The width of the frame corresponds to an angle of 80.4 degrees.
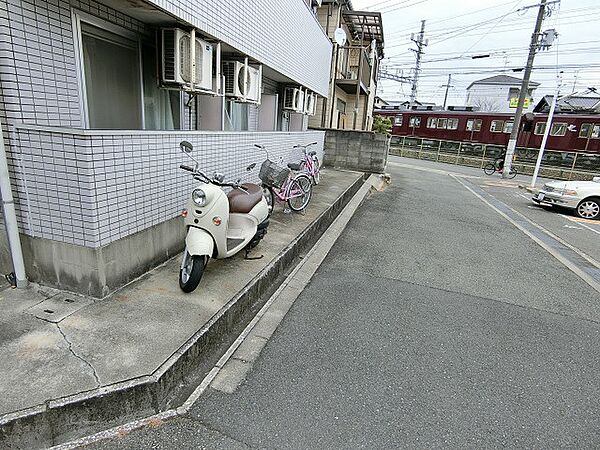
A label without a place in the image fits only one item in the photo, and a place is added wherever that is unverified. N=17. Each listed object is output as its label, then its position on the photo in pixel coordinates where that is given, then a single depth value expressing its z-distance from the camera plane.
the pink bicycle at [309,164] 8.03
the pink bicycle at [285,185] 5.92
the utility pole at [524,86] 18.31
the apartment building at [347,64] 14.57
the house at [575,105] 26.55
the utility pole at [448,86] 42.00
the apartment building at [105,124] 2.80
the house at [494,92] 52.41
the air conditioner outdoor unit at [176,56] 4.04
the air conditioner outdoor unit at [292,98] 9.73
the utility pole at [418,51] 35.25
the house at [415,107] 37.88
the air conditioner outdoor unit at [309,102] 10.76
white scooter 3.29
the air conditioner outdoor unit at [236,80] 5.66
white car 10.78
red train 25.12
